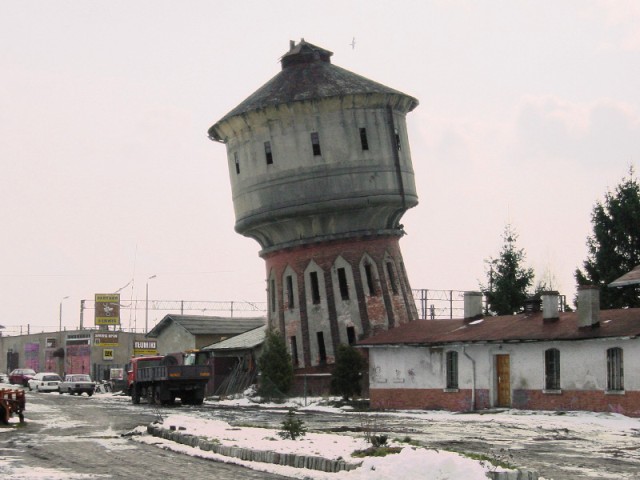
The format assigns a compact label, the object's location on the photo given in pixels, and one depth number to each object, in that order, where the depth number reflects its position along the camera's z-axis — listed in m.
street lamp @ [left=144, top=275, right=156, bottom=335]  97.95
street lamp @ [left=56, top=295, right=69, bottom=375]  106.50
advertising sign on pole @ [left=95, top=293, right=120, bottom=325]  100.69
